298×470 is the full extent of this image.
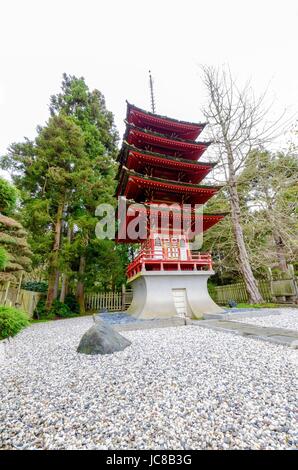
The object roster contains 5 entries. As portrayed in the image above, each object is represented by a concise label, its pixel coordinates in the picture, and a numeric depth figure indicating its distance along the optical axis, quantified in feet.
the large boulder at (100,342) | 12.02
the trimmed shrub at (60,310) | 39.02
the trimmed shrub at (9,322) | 16.78
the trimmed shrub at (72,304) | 43.35
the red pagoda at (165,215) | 27.48
